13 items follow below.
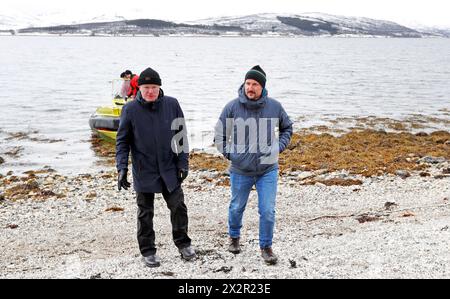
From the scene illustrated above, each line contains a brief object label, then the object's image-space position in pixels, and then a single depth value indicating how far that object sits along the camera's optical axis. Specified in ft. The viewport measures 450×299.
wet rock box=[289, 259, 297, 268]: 20.53
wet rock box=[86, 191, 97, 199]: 39.06
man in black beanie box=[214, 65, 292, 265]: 19.70
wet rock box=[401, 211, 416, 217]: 29.08
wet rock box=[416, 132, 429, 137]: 67.49
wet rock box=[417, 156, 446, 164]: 48.42
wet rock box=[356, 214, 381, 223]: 28.50
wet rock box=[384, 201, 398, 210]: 32.05
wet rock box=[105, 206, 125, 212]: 34.48
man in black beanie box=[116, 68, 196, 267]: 19.62
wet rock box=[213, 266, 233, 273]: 20.16
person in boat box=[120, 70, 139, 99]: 52.31
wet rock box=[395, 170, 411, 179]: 42.50
